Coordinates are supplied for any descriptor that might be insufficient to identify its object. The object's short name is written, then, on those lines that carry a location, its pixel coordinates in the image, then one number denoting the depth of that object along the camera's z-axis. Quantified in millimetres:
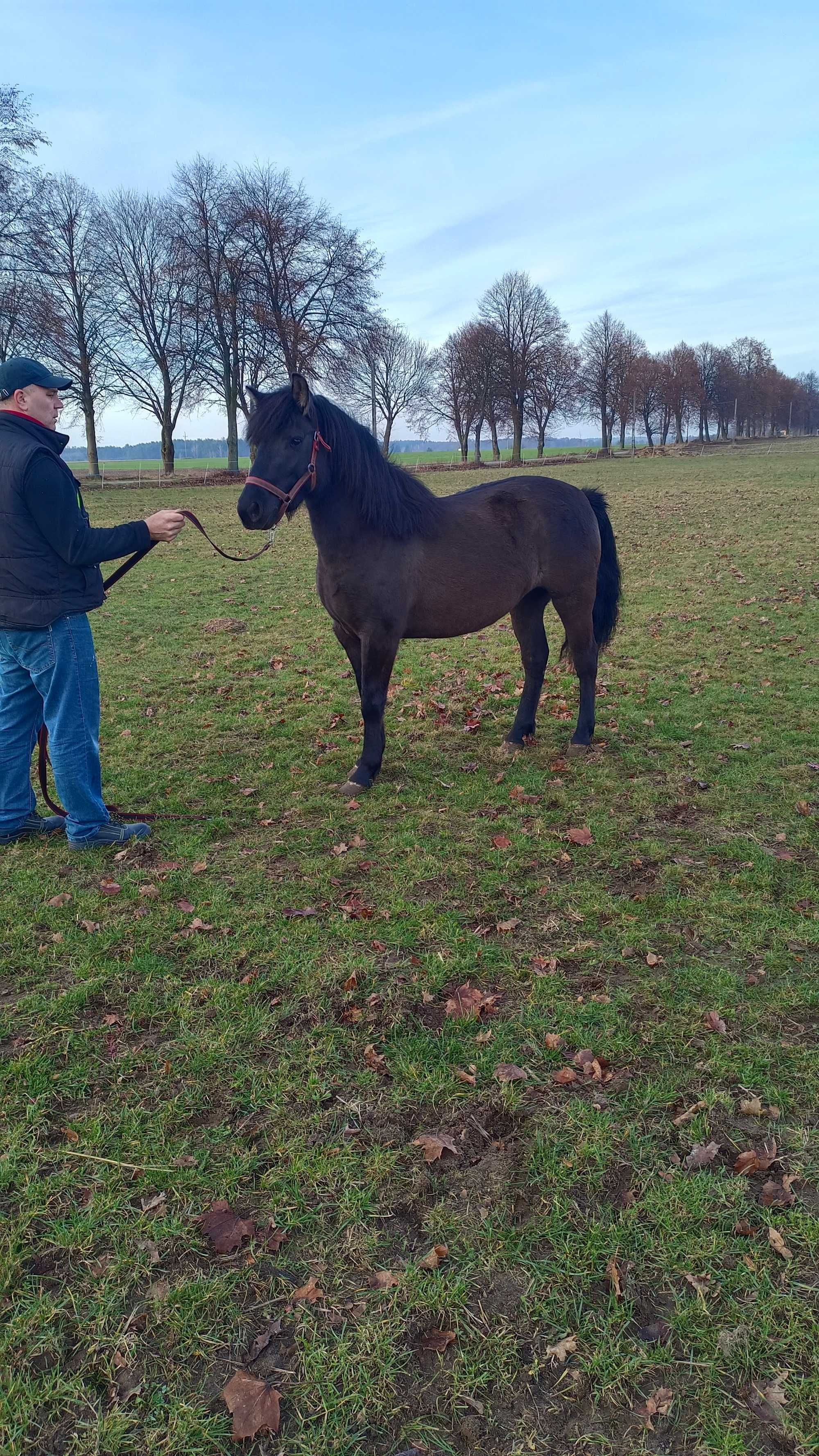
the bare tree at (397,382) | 58219
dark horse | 4988
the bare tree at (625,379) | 60719
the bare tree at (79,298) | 32125
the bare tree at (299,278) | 36781
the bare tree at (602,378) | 60562
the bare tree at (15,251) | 26469
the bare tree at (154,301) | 38219
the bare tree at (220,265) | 36688
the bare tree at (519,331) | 51281
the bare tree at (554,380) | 51281
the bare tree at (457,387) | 54594
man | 4191
